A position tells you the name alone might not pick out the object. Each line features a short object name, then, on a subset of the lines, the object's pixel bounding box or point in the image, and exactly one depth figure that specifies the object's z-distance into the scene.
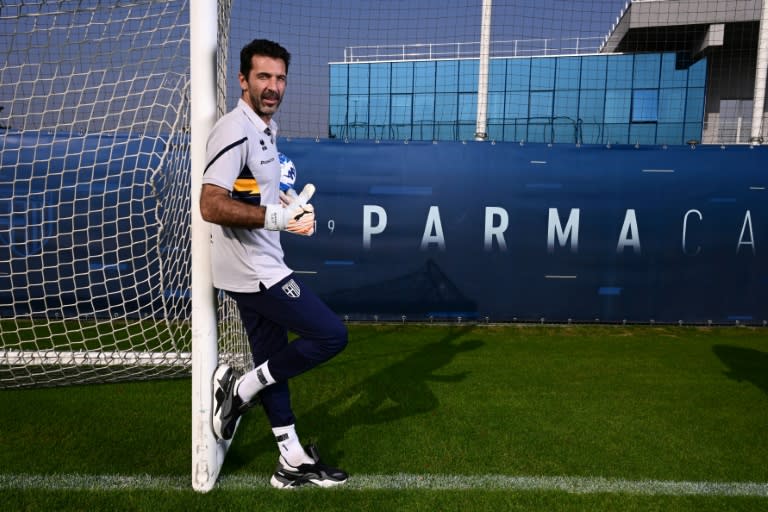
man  2.46
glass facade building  19.52
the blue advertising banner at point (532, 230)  6.76
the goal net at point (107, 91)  3.66
